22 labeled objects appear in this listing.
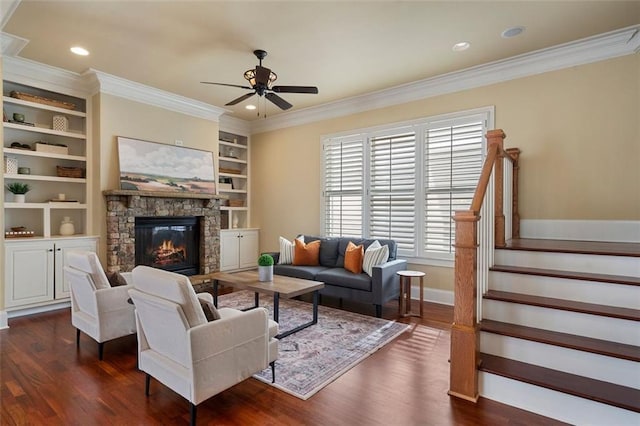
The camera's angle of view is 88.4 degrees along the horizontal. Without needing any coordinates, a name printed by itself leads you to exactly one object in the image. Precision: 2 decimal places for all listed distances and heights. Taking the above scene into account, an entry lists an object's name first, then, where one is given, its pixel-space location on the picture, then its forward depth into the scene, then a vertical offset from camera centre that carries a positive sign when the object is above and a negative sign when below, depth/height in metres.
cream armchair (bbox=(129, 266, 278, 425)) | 2.02 -0.85
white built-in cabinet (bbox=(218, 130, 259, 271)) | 6.59 +0.10
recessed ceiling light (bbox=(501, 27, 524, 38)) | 3.41 +1.90
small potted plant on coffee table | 3.94 -0.67
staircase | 2.05 -0.88
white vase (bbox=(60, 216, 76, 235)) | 4.68 -0.22
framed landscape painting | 4.98 +0.73
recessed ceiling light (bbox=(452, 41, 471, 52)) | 3.69 +1.90
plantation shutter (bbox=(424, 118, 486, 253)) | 4.48 +0.55
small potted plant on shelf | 4.29 +0.28
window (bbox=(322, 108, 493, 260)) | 4.56 +0.51
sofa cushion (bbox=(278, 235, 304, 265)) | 5.33 -0.66
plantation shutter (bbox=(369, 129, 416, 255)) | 5.01 +0.37
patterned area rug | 2.66 -1.34
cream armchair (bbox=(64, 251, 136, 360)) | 2.97 -0.84
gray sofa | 4.16 -0.87
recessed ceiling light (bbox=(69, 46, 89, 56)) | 3.87 +1.93
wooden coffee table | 3.54 -0.84
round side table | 4.23 -1.07
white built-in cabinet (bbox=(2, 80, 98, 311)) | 4.14 +0.33
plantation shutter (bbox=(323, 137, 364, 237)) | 5.59 +0.45
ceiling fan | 3.65 +1.45
